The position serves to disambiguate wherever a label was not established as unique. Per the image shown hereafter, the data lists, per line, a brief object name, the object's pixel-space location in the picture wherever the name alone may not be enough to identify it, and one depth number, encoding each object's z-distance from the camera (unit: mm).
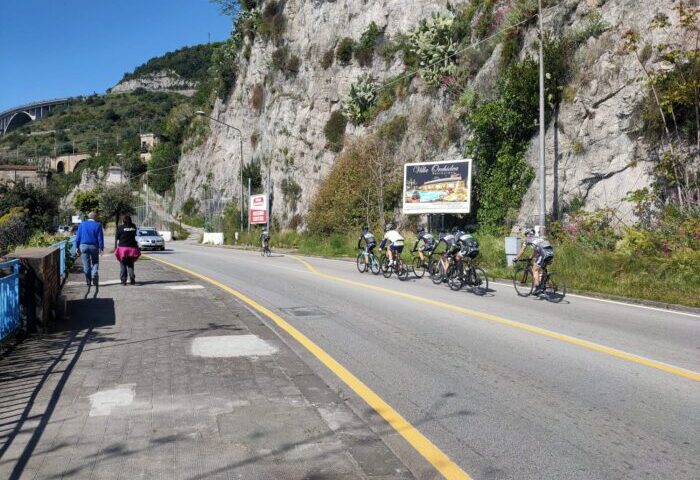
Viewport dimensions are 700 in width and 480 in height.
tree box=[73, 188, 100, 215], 71025
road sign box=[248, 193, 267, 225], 46938
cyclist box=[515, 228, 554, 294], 13250
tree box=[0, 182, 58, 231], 33938
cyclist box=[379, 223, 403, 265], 18594
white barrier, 50188
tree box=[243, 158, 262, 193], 56625
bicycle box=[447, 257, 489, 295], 14617
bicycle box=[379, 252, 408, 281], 18328
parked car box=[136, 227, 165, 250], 36125
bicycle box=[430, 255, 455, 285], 15515
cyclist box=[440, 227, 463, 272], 15534
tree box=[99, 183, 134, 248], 68062
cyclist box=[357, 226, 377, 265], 20203
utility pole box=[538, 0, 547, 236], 19250
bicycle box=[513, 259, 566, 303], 13344
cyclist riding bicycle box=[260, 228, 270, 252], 31359
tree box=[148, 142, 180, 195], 87062
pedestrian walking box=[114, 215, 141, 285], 15102
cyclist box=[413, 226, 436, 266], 17859
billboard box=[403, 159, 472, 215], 26781
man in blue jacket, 13992
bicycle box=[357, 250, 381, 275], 20131
